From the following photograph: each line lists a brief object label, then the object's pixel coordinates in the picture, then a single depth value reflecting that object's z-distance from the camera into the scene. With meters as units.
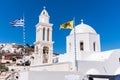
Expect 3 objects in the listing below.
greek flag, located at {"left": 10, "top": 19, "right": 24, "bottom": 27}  12.32
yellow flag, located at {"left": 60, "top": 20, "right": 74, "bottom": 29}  12.77
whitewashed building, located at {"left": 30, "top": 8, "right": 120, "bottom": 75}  12.45
